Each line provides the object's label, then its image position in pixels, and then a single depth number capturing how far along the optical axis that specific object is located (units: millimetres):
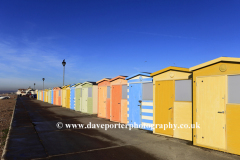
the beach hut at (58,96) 28912
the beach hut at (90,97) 17016
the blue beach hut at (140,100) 9812
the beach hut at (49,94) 35934
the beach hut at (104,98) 13734
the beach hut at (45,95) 40594
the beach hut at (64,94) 25814
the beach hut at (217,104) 6131
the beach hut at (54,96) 31609
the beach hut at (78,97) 19816
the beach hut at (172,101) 7875
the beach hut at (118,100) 11883
